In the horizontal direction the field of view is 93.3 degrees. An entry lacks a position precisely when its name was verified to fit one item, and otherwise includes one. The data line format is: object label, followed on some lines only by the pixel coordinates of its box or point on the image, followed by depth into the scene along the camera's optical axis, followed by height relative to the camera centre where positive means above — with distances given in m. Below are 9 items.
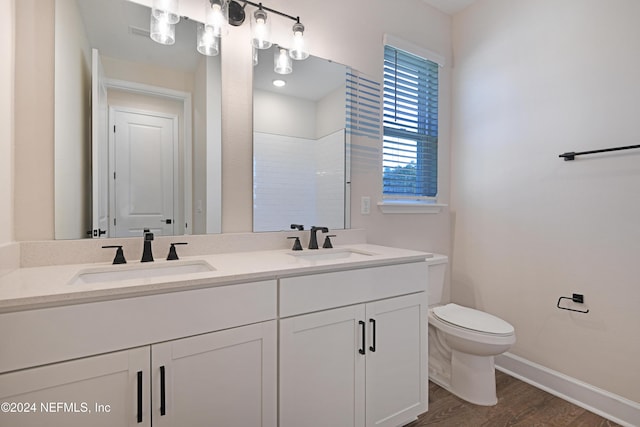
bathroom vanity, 0.80 -0.45
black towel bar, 1.56 +0.33
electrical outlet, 2.00 +0.03
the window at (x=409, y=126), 2.14 +0.63
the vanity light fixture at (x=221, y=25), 1.36 +0.89
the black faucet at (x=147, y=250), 1.26 -0.18
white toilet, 1.65 -0.79
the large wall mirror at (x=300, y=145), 1.64 +0.37
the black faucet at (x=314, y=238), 1.69 -0.16
